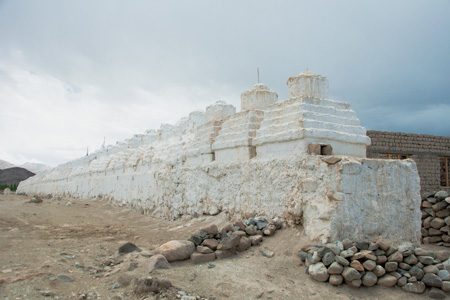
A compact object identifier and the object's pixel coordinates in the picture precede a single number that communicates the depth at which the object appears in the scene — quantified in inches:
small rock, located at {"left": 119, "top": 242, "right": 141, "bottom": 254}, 177.5
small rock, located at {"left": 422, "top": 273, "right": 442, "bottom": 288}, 133.9
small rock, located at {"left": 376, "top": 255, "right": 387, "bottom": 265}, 140.5
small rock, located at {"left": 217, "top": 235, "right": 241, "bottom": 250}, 165.0
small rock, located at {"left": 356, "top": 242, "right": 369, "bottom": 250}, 143.9
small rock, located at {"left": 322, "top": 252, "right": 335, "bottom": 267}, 140.5
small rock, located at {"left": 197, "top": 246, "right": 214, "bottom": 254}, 162.1
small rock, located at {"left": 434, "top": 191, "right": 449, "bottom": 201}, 245.3
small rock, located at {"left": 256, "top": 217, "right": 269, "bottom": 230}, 183.9
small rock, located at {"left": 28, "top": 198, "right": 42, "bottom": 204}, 519.2
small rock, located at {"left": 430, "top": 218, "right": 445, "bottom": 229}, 245.0
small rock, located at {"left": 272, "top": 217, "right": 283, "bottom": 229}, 183.6
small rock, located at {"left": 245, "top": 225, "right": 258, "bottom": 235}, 180.9
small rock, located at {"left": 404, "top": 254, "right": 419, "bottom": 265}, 140.9
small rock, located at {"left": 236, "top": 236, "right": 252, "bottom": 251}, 169.8
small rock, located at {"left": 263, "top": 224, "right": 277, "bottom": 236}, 178.7
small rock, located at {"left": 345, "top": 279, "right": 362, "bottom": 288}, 135.3
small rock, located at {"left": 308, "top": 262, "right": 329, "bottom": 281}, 138.6
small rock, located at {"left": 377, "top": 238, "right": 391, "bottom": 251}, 143.4
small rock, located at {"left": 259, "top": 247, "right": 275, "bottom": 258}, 162.7
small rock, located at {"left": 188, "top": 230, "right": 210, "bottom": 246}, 169.6
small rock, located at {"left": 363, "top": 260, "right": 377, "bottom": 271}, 136.7
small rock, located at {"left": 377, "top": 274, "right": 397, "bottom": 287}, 136.6
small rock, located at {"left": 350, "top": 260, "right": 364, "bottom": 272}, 137.1
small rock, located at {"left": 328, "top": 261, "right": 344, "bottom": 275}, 137.2
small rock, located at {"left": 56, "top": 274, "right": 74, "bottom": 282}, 136.4
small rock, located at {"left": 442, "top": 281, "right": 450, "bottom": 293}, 132.3
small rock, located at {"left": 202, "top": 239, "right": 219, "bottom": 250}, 167.0
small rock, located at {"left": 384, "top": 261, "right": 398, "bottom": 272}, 138.9
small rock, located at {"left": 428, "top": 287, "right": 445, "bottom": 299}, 131.7
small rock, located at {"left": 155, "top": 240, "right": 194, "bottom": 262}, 156.9
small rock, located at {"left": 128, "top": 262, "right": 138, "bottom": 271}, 149.8
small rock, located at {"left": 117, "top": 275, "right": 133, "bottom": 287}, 135.7
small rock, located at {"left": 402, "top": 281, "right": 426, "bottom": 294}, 134.3
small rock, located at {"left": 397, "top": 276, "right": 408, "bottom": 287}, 137.1
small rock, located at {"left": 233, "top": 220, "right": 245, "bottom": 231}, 182.4
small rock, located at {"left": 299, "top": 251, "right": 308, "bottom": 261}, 152.4
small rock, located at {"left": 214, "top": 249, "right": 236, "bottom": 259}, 163.3
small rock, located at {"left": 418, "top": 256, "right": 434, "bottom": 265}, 140.3
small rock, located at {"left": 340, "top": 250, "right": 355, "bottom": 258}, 139.9
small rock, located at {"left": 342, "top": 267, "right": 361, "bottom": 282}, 134.8
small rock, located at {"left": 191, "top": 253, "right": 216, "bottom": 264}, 158.4
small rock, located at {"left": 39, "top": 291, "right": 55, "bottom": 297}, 122.3
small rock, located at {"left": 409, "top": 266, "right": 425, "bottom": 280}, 137.9
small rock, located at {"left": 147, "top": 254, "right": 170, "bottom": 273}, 147.8
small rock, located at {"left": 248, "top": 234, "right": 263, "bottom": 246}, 173.9
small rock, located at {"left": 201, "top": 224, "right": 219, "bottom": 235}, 172.9
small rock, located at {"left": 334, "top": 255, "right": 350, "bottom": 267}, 137.9
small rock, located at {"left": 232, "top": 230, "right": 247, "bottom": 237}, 174.6
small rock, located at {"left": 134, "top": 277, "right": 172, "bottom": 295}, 125.2
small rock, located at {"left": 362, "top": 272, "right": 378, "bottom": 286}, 135.9
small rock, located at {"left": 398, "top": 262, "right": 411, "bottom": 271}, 140.4
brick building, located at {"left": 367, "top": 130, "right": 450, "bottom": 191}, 380.5
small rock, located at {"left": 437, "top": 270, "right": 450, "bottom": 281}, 135.2
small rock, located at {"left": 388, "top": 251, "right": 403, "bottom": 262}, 140.3
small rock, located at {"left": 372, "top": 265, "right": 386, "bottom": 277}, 138.3
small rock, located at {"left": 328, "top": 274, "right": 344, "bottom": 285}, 135.9
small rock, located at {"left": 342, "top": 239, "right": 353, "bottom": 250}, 145.3
